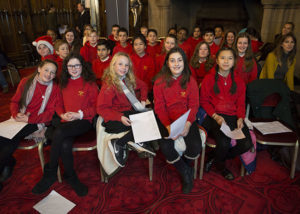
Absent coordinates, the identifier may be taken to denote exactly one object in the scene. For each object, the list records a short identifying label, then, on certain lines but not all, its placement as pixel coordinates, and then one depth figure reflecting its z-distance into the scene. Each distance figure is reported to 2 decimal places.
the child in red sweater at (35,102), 2.06
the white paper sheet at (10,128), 1.89
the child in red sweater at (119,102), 1.96
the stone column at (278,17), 4.05
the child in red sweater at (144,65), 3.17
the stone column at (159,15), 5.91
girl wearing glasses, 1.91
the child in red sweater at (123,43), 3.79
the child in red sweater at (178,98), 2.00
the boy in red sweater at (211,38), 3.78
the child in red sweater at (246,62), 2.71
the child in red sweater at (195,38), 4.62
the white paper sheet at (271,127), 2.07
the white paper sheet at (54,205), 1.80
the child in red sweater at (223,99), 2.12
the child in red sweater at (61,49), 3.03
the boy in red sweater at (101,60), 2.97
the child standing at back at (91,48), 3.66
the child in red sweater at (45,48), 3.16
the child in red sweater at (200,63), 2.86
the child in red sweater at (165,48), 3.14
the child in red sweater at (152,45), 3.84
